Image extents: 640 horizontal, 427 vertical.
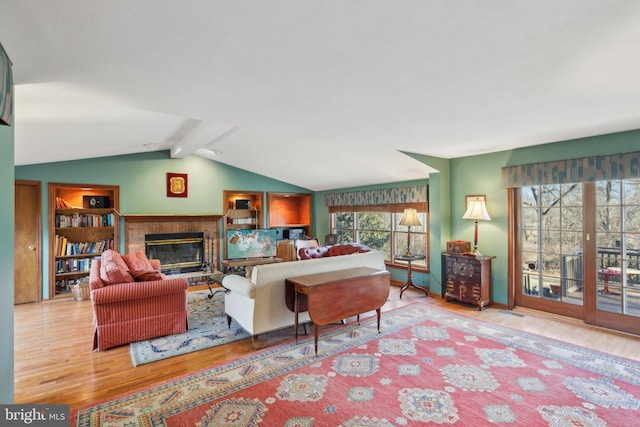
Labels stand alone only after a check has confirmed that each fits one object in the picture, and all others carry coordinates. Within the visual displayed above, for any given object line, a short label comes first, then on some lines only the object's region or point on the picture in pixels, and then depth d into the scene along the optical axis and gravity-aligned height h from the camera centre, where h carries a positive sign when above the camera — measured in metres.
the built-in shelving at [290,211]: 7.37 +0.05
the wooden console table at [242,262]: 6.02 -0.97
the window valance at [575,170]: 3.16 +0.44
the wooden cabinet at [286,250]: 7.32 -0.87
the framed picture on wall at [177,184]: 5.92 +0.59
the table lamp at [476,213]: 4.24 -0.04
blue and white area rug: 2.93 -1.30
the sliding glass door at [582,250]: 3.30 -0.49
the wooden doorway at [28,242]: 4.66 -0.38
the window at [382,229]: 5.60 -0.35
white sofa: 3.02 -0.82
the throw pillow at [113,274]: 3.05 -0.58
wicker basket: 4.83 -1.16
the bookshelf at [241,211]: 6.59 +0.06
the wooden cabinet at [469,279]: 4.18 -0.95
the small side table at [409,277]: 4.90 -1.08
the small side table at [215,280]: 4.17 -0.88
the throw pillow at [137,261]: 4.33 -0.68
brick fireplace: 5.46 -0.24
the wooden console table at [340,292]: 2.90 -0.80
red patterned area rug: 1.99 -1.31
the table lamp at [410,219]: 4.93 -0.12
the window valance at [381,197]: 5.38 +0.30
